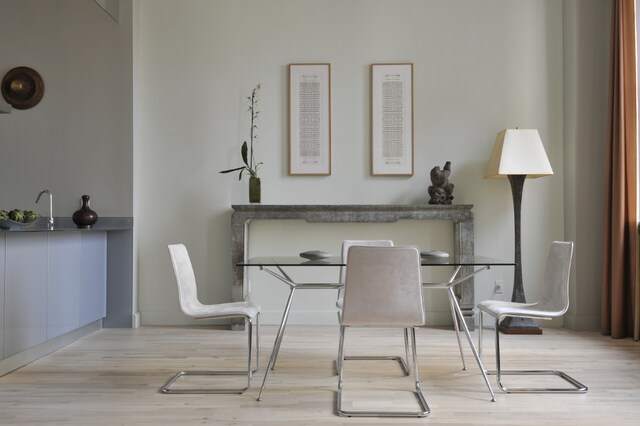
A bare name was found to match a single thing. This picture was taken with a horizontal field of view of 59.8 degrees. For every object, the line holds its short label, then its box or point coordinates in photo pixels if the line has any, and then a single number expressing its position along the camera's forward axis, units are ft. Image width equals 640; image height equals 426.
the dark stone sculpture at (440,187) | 15.25
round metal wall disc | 16.05
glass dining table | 9.73
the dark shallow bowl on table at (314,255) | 11.00
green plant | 16.03
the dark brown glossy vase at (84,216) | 14.96
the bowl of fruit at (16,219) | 12.39
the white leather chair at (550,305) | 9.87
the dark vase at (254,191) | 15.51
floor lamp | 14.34
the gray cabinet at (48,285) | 10.66
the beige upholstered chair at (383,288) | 8.83
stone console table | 15.19
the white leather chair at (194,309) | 9.86
